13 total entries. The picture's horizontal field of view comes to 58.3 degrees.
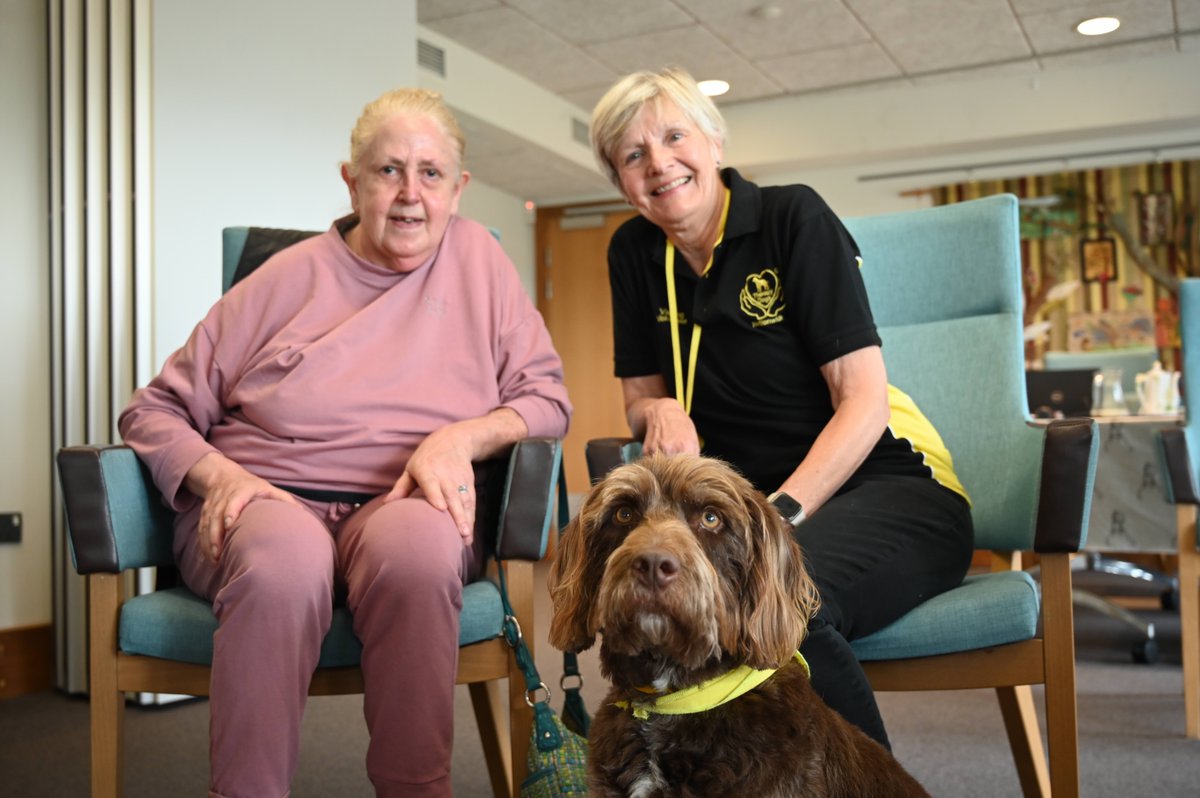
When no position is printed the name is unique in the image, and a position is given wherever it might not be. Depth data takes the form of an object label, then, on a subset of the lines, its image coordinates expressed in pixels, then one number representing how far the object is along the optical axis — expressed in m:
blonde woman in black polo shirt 1.69
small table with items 3.89
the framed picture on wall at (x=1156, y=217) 7.81
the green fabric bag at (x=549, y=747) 1.70
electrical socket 3.45
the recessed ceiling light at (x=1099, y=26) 6.37
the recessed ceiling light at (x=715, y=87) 7.47
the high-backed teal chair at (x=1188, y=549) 3.03
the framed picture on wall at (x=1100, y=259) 7.98
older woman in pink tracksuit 1.57
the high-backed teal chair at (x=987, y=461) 1.65
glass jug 4.46
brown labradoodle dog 1.19
